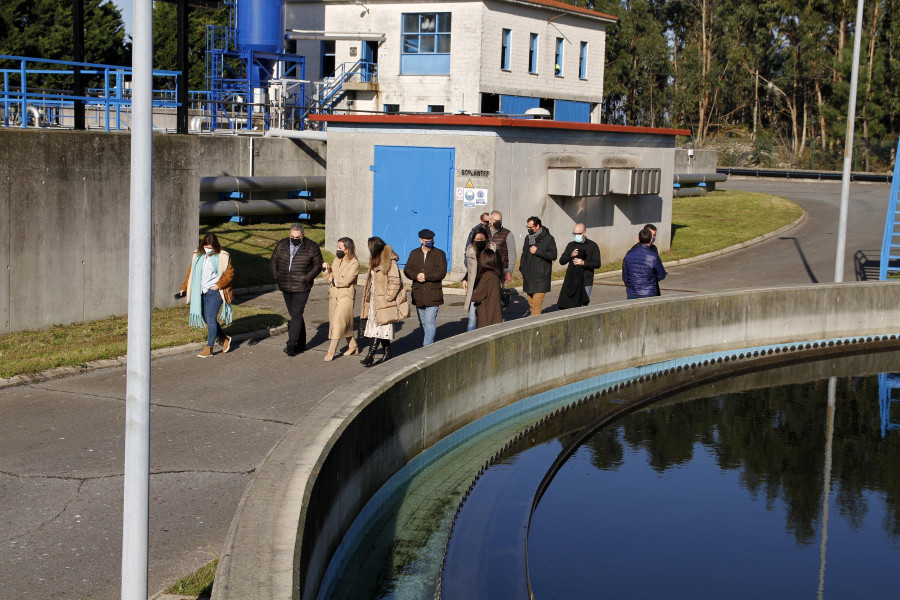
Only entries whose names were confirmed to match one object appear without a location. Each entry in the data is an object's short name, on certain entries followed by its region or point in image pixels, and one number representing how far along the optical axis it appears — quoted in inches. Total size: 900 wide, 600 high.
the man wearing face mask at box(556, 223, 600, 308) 617.9
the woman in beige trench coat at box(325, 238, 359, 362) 558.3
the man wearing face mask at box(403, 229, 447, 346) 553.3
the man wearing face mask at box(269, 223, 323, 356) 567.8
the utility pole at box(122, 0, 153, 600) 197.2
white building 1552.7
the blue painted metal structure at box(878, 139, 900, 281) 898.7
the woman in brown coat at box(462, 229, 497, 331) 579.5
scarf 559.5
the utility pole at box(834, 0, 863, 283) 802.2
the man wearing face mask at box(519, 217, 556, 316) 625.0
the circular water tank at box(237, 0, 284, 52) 1505.9
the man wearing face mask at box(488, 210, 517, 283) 624.7
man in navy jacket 616.1
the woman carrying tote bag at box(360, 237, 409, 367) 535.8
